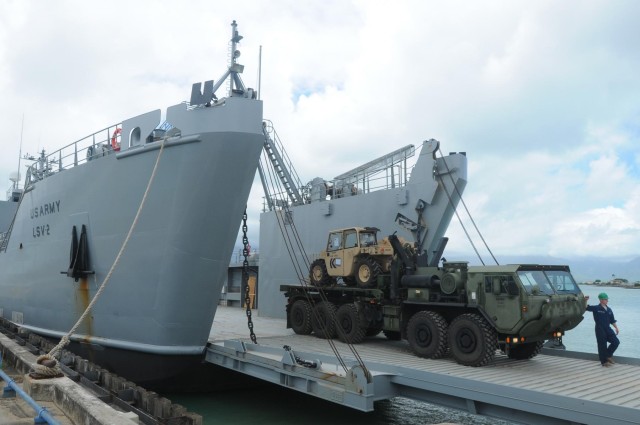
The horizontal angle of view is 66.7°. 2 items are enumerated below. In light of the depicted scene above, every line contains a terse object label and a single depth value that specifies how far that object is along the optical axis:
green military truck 7.22
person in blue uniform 7.11
